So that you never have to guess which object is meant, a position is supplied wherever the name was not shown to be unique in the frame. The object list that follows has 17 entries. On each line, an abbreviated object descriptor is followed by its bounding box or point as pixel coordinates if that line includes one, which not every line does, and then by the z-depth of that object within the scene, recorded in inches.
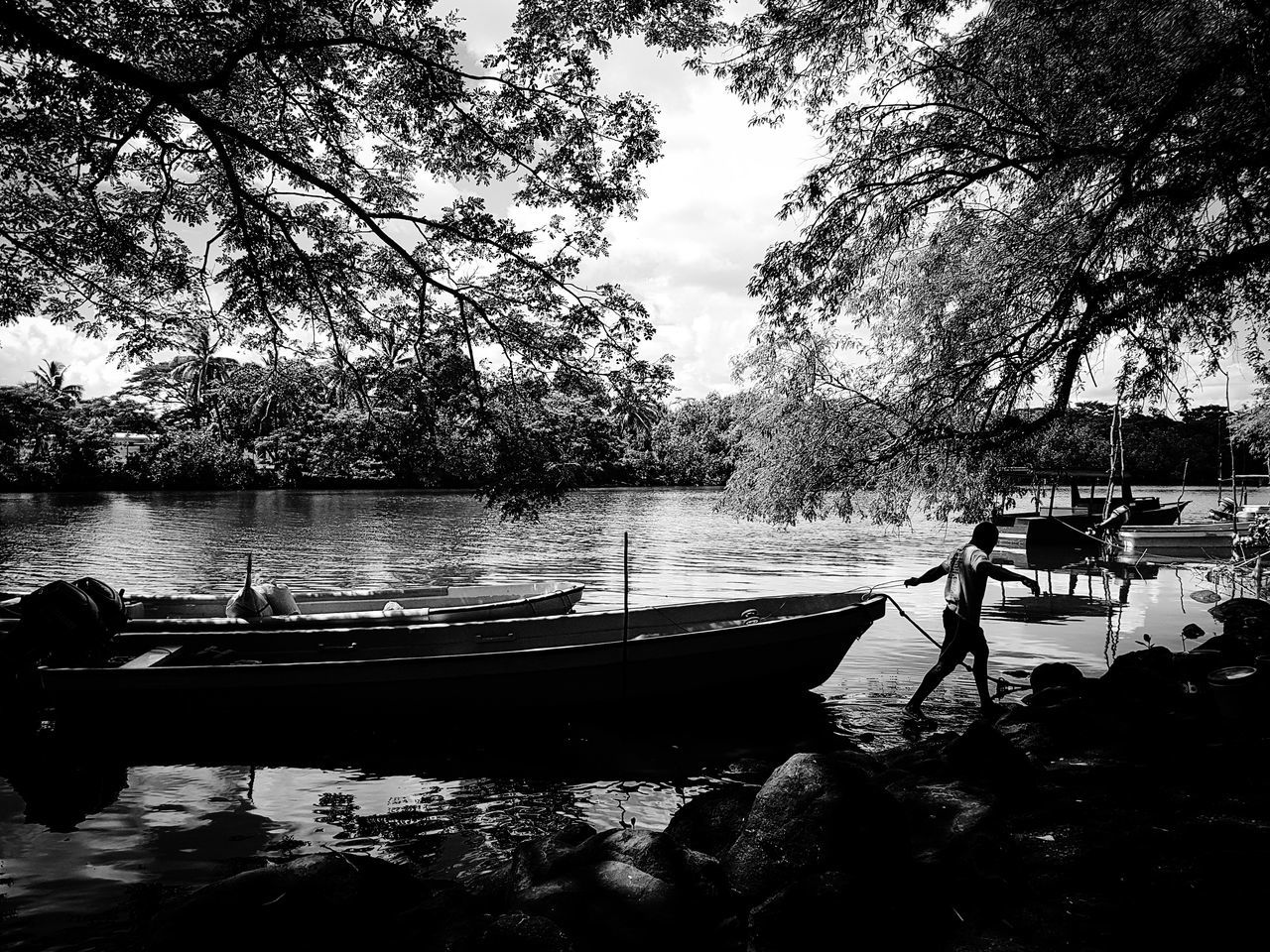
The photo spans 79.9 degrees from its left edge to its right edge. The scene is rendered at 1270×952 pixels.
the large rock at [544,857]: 177.6
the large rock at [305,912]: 155.5
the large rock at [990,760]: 217.6
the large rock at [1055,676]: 346.6
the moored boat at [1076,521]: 1051.3
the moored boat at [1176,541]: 975.0
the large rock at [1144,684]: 274.4
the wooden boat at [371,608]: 440.5
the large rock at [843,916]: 149.4
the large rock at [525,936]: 144.9
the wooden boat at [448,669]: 334.0
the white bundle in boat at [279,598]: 456.8
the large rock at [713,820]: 203.0
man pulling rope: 321.3
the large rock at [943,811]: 184.7
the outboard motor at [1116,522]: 839.4
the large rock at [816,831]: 163.5
